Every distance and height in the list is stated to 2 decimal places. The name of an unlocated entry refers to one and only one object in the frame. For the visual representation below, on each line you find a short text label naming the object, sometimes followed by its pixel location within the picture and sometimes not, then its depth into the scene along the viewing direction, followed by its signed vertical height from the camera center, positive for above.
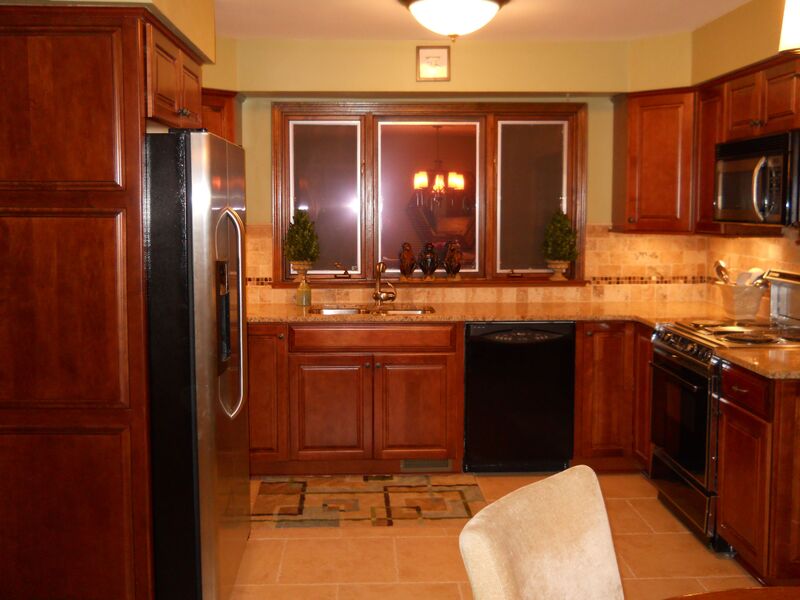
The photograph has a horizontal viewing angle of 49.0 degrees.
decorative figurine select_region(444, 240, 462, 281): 5.48 -0.06
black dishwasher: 4.94 -0.81
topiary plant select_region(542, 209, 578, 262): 5.44 +0.07
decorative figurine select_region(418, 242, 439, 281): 5.46 -0.07
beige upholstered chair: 1.52 -0.56
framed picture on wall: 5.04 +1.08
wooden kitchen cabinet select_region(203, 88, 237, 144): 5.03 +0.80
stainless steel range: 3.90 -0.68
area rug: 4.38 -1.32
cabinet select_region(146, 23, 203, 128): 3.12 +0.66
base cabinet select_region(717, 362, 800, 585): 3.35 -0.88
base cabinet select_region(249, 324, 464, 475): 4.91 -0.80
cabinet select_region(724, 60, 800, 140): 3.93 +0.71
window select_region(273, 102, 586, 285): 5.45 +0.44
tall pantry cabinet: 3.03 -0.20
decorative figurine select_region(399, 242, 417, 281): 5.46 -0.06
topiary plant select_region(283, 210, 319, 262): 5.31 +0.06
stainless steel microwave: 3.78 +0.32
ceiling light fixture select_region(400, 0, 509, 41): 3.83 +1.05
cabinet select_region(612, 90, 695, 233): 4.98 +0.52
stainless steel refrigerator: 3.10 -0.36
